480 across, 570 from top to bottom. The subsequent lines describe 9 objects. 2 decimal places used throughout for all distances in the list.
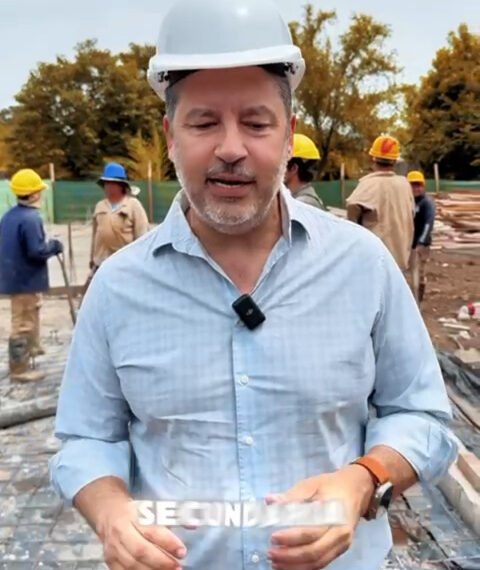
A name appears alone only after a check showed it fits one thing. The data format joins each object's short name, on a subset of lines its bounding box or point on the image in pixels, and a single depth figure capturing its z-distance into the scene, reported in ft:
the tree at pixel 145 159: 120.16
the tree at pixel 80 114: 151.43
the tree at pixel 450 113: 120.47
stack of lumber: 60.13
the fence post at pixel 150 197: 96.99
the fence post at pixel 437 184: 86.66
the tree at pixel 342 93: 131.13
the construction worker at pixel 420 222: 38.24
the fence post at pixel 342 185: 96.48
